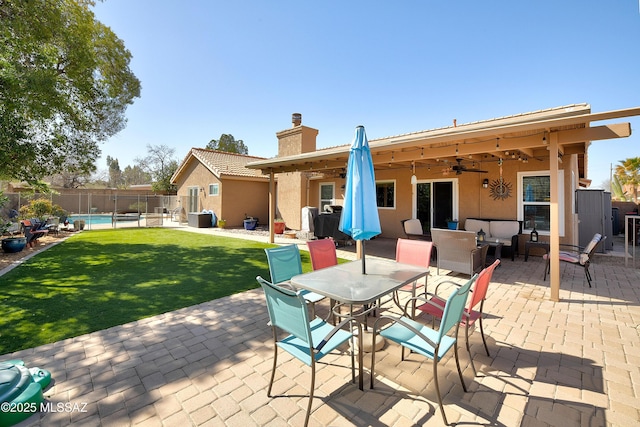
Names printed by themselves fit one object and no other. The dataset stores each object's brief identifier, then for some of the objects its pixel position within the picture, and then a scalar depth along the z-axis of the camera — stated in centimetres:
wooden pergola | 452
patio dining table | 264
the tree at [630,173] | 1764
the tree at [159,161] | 3562
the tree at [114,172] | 5212
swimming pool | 2227
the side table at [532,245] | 754
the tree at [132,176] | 5428
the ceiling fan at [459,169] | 835
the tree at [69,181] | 3266
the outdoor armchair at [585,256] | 532
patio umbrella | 336
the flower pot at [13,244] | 841
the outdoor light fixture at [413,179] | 963
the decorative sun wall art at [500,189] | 880
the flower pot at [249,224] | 1546
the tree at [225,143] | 4412
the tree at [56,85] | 664
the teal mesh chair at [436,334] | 215
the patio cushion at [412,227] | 960
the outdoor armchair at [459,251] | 557
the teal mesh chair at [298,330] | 208
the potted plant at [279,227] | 1354
